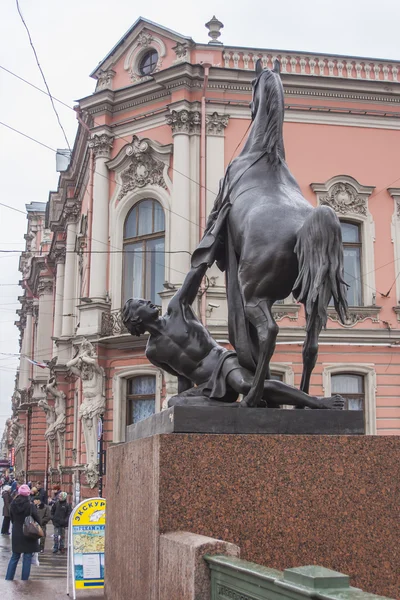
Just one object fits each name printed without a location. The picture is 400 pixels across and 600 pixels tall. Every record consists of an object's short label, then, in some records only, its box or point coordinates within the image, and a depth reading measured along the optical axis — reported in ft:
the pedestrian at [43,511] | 59.62
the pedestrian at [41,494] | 68.85
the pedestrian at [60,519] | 57.98
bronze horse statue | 15.08
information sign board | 31.35
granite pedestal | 13.33
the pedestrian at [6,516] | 73.00
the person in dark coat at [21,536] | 34.76
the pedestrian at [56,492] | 61.46
